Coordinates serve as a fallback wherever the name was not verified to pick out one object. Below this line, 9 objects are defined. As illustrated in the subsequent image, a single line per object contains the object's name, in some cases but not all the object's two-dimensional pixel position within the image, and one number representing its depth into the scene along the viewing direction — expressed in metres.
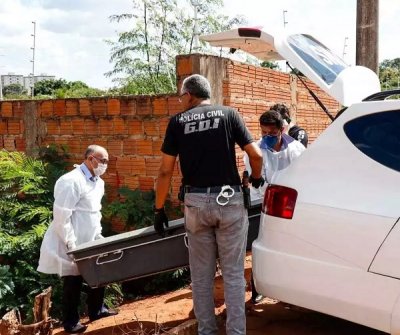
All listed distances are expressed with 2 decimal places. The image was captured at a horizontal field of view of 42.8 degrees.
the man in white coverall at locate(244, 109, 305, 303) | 4.65
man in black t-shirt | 3.48
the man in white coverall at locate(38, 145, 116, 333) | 4.28
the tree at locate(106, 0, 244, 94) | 8.54
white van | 2.94
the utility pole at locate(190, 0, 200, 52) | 9.09
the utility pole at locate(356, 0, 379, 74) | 6.18
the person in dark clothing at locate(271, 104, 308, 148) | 5.34
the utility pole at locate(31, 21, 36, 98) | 22.33
